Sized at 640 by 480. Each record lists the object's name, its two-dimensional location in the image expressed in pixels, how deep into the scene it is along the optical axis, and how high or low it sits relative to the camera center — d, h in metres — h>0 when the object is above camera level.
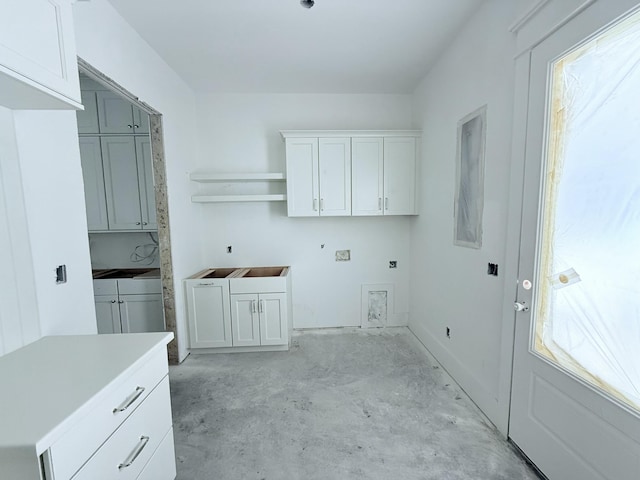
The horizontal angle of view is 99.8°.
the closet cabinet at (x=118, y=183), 2.83 +0.34
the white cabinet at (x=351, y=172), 3.02 +0.46
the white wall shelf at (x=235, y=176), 3.09 +0.43
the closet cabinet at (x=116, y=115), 2.80 +1.04
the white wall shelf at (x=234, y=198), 3.09 +0.18
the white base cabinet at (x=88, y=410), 0.74 -0.61
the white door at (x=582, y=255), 1.06 -0.21
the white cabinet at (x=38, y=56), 0.89 +0.58
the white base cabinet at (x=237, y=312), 2.86 -1.05
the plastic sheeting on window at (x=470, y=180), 1.97 +0.23
